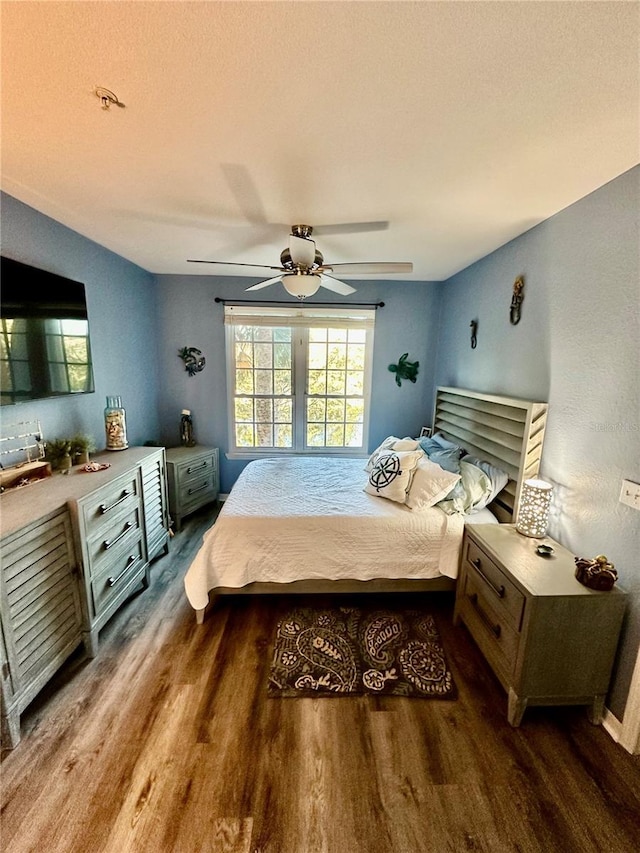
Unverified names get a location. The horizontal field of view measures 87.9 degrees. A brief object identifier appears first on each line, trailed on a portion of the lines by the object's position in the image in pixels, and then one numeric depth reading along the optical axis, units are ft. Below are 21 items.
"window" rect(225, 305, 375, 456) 12.05
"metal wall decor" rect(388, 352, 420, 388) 12.44
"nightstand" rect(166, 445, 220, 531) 10.50
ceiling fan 6.56
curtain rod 11.78
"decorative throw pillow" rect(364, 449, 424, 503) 7.82
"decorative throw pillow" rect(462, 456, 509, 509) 7.52
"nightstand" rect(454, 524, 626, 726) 4.70
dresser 4.63
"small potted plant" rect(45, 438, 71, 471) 6.85
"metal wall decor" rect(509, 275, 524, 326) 7.48
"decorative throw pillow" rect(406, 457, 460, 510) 7.41
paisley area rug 5.62
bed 6.84
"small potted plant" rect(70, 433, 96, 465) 7.22
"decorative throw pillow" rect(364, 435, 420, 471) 9.25
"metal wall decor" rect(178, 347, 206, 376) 12.08
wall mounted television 5.87
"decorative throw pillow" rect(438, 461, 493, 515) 7.33
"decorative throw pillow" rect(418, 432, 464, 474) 8.13
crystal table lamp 6.09
